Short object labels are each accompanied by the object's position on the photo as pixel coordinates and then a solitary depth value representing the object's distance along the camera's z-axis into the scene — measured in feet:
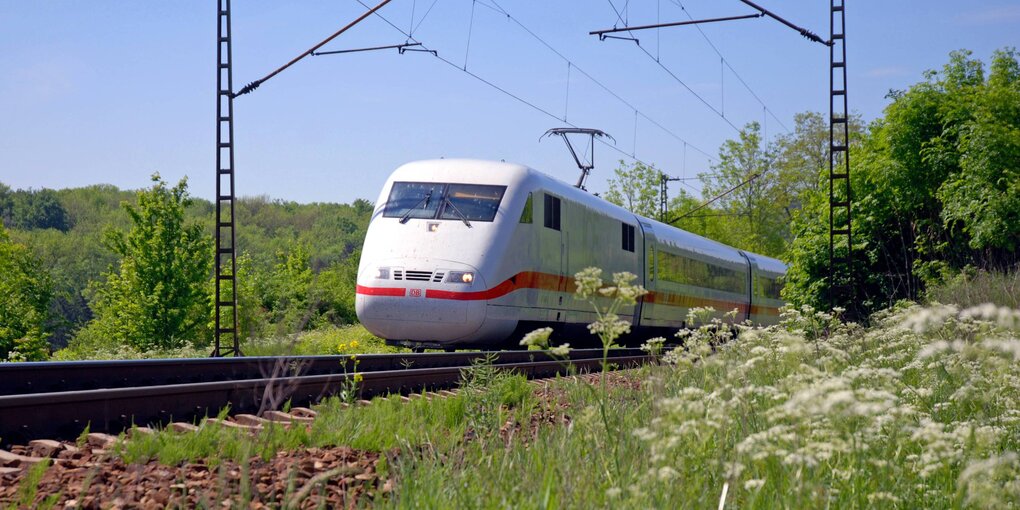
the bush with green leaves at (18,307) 180.65
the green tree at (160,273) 183.01
